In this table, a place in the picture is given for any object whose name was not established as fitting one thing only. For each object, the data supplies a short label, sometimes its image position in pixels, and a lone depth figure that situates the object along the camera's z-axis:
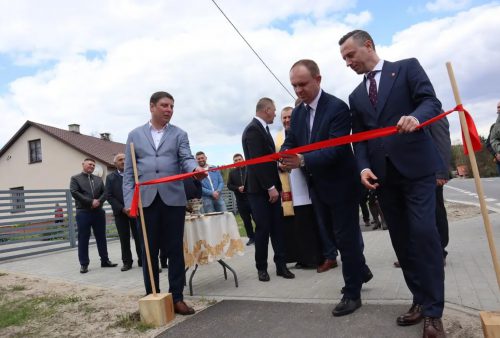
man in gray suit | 3.99
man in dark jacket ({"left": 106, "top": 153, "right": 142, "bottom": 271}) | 7.30
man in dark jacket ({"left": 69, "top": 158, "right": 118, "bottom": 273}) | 7.40
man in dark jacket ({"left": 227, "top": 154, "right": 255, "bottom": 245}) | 9.84
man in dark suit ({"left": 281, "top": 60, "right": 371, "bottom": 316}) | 3.37
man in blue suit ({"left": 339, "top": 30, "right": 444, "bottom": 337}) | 2.72
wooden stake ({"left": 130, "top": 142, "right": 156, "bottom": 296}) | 3.80
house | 27.62
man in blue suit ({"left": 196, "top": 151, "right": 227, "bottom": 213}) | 8.87
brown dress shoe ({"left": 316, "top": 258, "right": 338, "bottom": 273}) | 5.17
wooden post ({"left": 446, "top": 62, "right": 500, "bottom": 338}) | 2.36
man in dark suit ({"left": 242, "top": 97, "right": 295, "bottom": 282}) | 4.89
